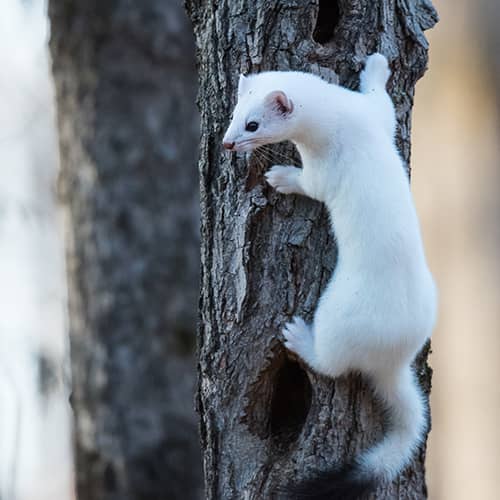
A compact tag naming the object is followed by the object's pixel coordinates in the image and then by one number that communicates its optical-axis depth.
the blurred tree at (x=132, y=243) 8.77
